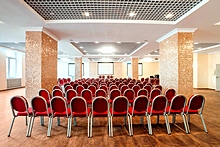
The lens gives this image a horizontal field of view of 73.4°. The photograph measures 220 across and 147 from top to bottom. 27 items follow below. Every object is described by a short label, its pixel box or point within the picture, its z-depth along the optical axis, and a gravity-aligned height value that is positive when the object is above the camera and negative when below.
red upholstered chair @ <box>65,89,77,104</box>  4.94 -0.70
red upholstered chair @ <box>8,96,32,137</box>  3.61 -0.80
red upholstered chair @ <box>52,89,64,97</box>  5.00 -0.67
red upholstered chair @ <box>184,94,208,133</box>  3.80 -0.80
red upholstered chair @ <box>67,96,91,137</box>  3.56 -0.86
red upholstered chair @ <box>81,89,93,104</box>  5.12 -0.76
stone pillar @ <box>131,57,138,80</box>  16.84 +0.63
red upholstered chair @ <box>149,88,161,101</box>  5.16 -0.68
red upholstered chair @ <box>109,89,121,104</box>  5.09 -0.70
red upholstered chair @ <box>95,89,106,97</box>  5.09 -0.68
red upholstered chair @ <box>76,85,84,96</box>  6.26 -0.62
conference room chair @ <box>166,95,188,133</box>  3.78 -0.85
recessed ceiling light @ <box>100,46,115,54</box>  12.58 +2.16
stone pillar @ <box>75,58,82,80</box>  16.22 +0.59
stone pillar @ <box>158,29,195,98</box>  6.45 +0.55
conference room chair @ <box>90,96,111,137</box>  3.58 -0.86
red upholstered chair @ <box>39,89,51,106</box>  5.02 -0.68
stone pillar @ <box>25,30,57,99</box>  6.34 +0.48
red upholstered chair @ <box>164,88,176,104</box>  5.34 -0.71
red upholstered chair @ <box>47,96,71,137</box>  3.57 -0.86
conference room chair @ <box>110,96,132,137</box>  3.59 -0.84
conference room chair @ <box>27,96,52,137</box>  3.59 -0.86
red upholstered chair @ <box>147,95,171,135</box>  3.70 -0.89
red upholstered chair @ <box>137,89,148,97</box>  5.08 -0.64
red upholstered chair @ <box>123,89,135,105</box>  5.07 -0.72
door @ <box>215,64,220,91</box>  13.37 -0.44
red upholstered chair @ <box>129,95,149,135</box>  3.65 -0.82
